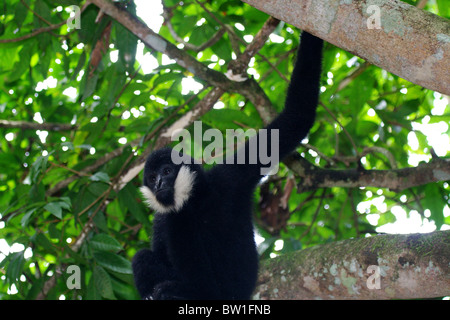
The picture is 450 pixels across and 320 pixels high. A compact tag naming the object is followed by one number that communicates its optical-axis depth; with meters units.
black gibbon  3.43
